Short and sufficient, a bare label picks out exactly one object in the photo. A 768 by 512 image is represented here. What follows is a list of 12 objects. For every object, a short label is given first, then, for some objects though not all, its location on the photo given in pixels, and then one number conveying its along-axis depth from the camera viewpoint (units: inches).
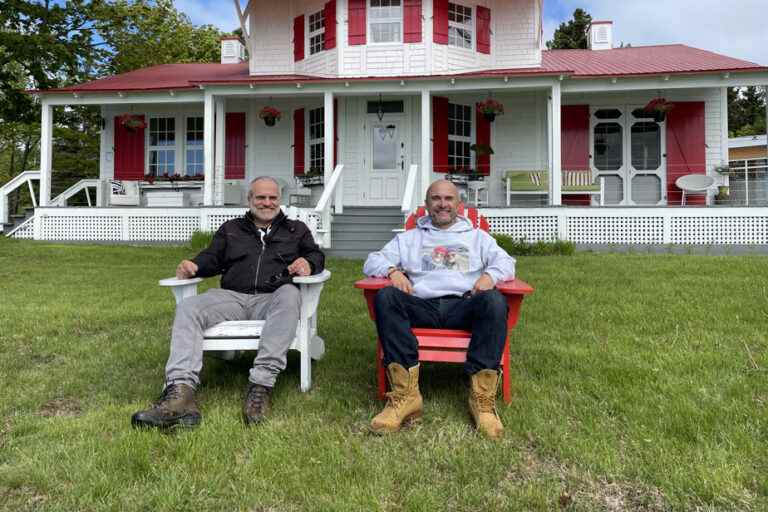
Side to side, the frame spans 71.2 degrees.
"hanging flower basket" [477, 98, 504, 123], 434.6
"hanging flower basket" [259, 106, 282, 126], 463.8
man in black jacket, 100.3
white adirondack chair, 109.3
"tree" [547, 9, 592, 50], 1295.5
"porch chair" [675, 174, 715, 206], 439.2
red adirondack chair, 104.3
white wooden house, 427.2
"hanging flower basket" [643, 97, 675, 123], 441.7
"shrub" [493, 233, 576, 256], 366.3
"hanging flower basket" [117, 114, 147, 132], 494.6
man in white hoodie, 98.9
